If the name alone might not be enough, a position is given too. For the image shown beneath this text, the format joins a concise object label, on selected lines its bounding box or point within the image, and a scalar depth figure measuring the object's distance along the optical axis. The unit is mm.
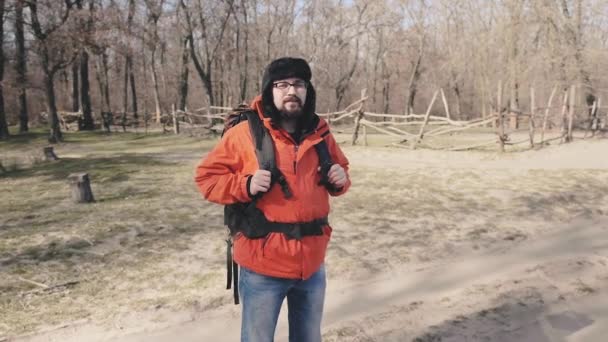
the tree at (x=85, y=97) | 24672
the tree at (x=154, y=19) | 25328
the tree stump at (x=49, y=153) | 13062
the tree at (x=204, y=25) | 24078
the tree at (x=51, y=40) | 15539
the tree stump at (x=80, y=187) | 7340
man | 2061
